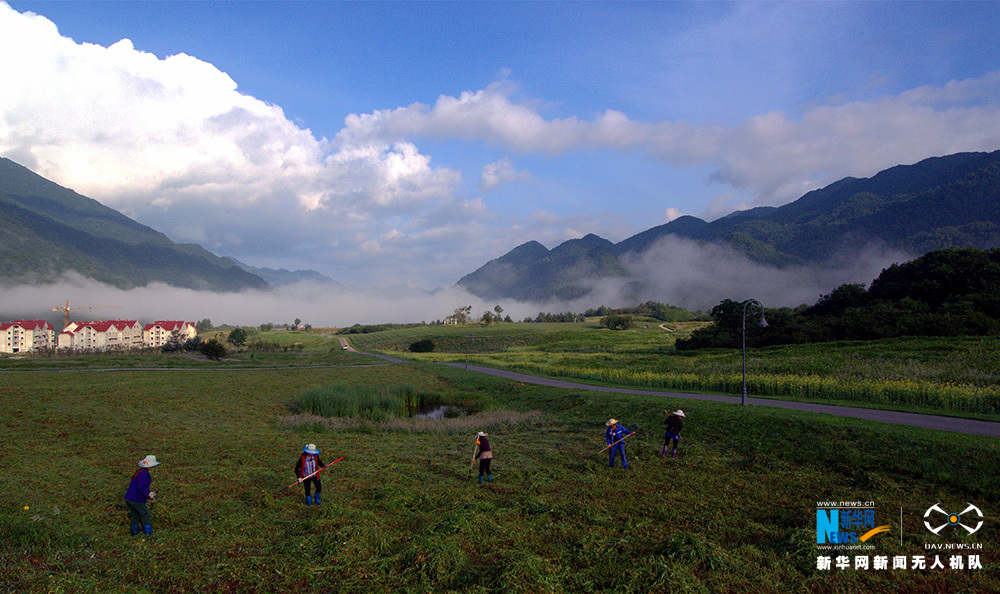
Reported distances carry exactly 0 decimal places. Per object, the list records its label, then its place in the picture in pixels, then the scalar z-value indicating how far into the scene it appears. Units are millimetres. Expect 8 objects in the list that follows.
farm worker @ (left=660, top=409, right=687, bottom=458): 17078
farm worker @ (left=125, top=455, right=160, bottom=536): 10141
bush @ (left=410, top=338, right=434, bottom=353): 105500
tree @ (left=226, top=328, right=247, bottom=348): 103438
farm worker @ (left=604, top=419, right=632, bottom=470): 15672
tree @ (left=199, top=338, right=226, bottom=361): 76688
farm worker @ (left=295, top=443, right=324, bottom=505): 12164
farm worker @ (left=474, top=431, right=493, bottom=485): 14172
